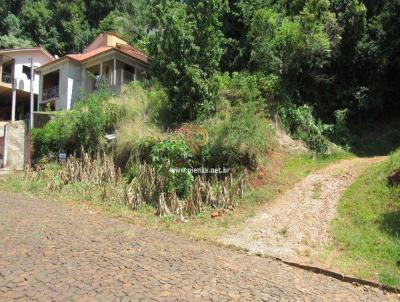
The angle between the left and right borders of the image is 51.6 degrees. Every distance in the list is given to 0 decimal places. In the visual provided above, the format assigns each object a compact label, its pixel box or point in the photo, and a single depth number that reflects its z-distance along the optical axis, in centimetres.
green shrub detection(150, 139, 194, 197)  1178
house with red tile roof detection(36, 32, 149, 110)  2467
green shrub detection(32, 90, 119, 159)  1622
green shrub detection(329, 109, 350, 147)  1619
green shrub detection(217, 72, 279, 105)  1562
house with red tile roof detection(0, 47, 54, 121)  3107
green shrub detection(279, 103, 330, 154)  1536
